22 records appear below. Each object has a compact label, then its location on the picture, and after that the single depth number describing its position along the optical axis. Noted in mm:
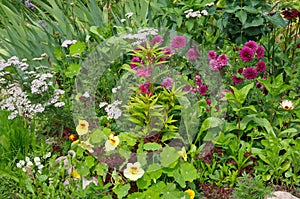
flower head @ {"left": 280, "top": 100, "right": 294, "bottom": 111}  2795
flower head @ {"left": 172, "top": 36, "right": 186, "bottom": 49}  3188
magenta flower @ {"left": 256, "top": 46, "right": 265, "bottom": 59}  3078
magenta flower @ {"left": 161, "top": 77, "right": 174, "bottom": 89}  2893
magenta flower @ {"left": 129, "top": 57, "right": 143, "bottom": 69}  2953
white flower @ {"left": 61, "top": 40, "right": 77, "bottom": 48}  3177
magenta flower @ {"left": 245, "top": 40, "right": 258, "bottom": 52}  3029
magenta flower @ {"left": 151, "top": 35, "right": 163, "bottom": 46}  3115
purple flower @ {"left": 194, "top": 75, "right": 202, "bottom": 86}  3101
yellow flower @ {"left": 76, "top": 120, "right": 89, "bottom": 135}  2799
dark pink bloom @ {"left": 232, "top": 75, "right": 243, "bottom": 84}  3016
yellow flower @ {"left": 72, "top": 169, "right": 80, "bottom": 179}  2814
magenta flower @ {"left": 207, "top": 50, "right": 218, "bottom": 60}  3070
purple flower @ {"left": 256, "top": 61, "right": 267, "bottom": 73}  2992
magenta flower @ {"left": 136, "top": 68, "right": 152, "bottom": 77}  2826
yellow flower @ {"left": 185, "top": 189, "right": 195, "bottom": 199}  2607
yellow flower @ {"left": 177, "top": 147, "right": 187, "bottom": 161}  2674
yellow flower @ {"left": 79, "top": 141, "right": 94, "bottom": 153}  2756
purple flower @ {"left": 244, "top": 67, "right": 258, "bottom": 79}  2941
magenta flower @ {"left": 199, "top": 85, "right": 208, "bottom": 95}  2979
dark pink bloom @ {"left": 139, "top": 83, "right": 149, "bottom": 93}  2785
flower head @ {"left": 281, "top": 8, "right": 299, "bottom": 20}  3096
